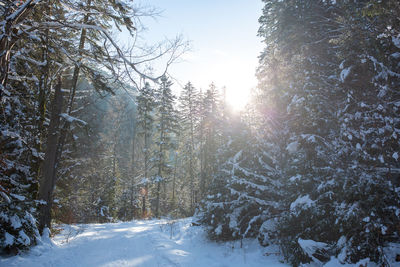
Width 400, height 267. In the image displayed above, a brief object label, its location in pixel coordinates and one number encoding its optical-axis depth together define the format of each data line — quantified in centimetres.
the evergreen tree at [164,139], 2516
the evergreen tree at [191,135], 2969
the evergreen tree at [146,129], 2502
